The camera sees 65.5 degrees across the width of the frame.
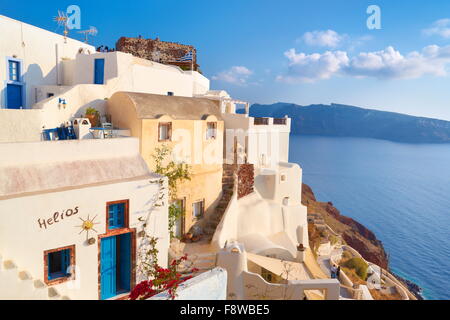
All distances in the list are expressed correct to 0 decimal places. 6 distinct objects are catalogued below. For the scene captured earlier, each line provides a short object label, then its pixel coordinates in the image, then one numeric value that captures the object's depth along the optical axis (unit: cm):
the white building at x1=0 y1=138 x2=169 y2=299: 856
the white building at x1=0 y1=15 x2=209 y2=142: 1429
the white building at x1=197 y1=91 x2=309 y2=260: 1864
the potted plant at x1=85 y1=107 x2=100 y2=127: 1514
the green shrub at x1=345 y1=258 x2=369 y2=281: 3266
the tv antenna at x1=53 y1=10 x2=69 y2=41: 1958
